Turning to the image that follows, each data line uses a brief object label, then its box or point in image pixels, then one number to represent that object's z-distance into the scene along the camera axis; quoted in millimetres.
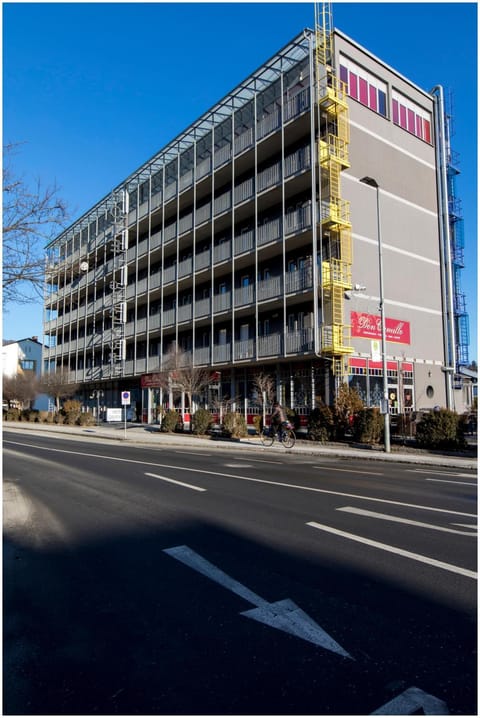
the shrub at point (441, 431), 18500
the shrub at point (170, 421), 31438
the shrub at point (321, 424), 22609
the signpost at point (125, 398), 27859
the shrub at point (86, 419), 42625
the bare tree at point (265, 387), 27934
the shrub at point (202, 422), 28625
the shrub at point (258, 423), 27441
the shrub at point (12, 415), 55344
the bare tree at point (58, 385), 49594
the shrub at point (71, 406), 45225
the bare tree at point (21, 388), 54094
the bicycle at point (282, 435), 21125
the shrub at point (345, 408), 21969
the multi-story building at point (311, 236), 26562
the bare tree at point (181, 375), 30438
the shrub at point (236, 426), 26156
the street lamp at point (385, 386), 18219
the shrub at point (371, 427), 20922
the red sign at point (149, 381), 37062
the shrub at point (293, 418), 25578
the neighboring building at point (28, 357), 72125
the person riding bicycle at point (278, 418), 21438
